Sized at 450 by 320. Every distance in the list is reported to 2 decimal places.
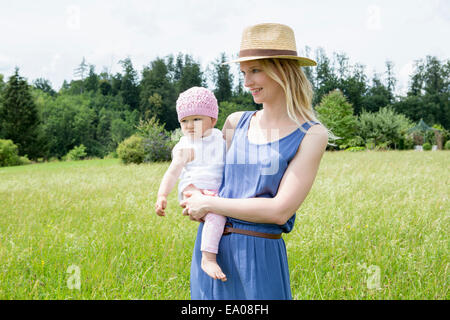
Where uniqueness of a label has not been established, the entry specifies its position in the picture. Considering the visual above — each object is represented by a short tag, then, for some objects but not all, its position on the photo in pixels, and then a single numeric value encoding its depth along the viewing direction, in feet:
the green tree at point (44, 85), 227.81
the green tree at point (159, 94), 111.21
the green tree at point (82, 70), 198.74
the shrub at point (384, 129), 115.55
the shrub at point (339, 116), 118.93
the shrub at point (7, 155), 91.01
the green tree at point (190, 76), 139.03
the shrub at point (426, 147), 115.03
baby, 6.60
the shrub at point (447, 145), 126.35
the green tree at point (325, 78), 153.48
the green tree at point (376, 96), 171.01
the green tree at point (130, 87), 136.36
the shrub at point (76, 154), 129.53
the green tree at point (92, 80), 189.98
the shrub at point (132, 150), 60.08
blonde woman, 5.79
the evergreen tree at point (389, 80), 190.70
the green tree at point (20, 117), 128.16
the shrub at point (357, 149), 103.97
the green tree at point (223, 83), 137.49
